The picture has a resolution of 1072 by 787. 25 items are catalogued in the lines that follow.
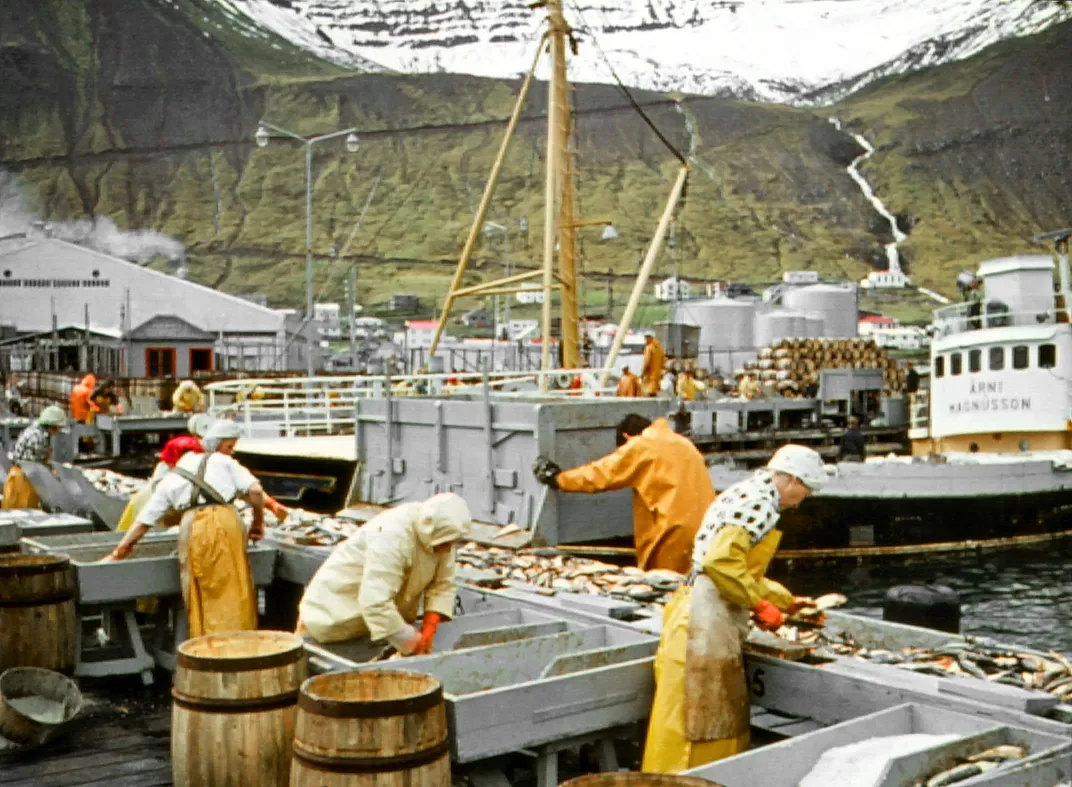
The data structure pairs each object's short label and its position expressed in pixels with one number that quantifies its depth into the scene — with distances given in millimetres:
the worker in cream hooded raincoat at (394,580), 6102
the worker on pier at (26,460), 13805
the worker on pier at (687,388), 36188
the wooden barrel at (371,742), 4562
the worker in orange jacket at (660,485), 10266
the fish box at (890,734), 4469
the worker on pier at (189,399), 22562
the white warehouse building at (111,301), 57875
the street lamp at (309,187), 29297
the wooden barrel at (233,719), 5371
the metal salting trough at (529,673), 5219
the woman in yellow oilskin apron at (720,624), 5480
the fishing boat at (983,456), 24641
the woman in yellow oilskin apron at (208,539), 7777
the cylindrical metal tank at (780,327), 67438
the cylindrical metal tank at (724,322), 71688
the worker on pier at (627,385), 22797
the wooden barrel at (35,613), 7336
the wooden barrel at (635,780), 3930
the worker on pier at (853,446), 28141
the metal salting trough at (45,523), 9859
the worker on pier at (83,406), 27791
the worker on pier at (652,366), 24734
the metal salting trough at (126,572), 7922
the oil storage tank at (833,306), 74438
